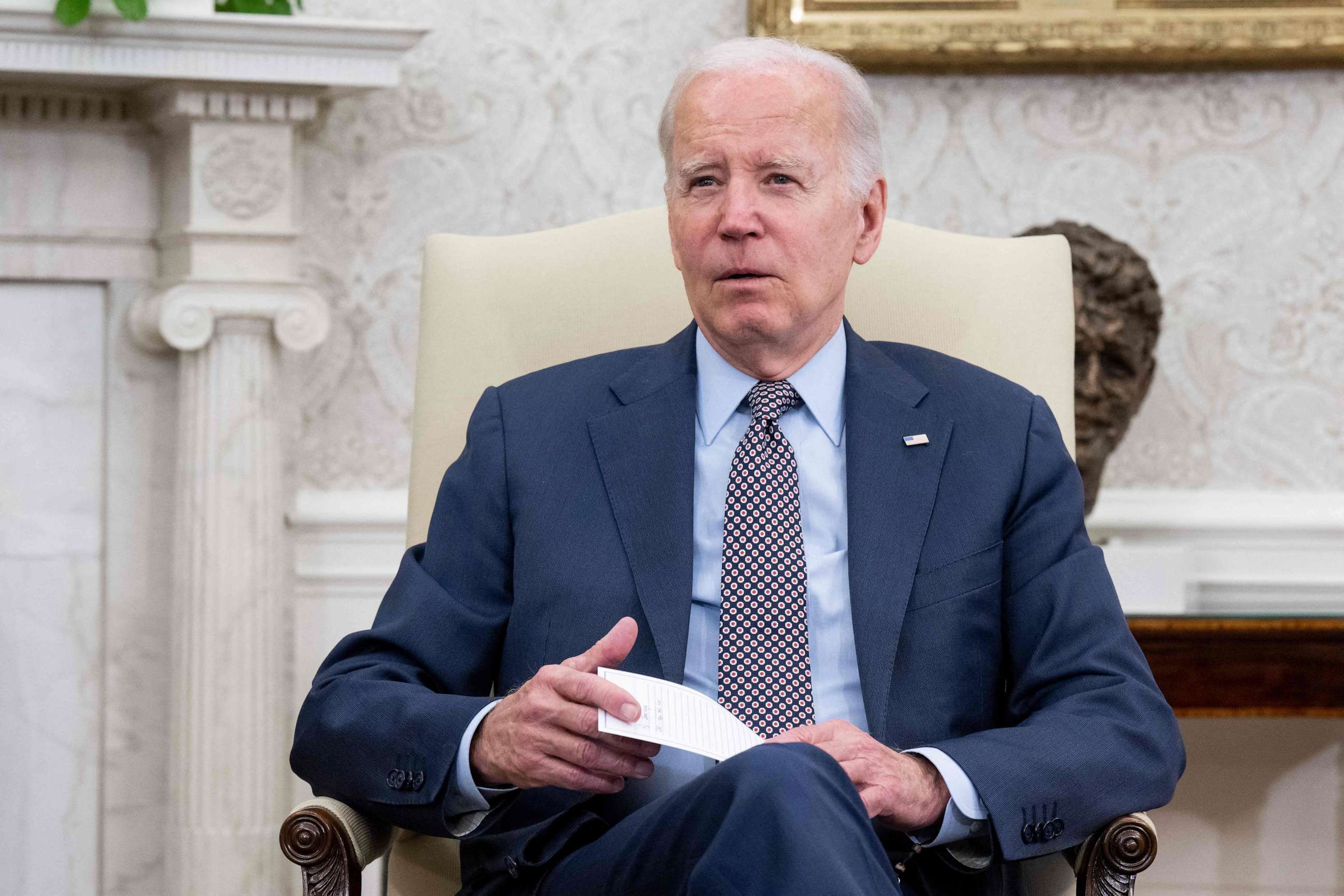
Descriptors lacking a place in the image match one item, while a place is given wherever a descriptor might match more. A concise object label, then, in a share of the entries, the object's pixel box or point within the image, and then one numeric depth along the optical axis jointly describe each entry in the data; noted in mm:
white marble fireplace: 4641
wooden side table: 4211
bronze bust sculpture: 4582
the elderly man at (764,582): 2727
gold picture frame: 5090
